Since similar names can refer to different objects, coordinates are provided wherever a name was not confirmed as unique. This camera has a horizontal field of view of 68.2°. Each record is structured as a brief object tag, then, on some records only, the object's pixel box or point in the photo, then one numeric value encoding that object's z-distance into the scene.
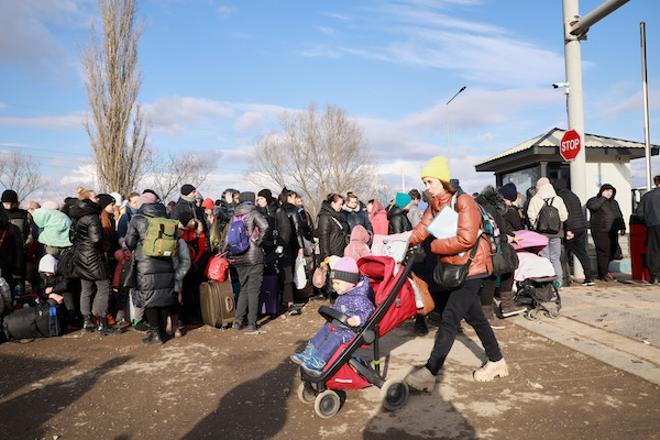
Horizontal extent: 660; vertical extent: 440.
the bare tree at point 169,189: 25.64
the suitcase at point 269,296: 7.61
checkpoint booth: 15.66
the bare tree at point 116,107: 18.80
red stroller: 3.77
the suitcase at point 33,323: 6.57
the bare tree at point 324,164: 39.94
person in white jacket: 8.19
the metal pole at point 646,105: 16.36
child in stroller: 3.81
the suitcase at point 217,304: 6.84
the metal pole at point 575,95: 9.57
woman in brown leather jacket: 4.11
